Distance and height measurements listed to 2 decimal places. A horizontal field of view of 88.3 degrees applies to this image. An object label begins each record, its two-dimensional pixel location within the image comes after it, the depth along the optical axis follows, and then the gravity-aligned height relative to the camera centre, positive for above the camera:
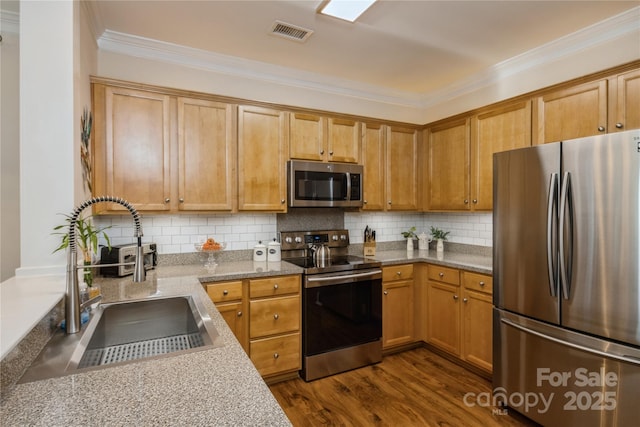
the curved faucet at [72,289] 1.25 -0.30
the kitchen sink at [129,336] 1.06 -0.54
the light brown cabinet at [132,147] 2.32 +0.47
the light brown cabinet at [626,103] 2.05 +0.67
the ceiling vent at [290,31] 2.47 +1.38
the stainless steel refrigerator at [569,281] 1.67 -0.42
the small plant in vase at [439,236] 3.62 -0.31
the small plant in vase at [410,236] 3.71 -0.31
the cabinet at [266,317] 2.45 -0.83
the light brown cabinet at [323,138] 2.96 +0.67
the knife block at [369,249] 3.43 -0.41
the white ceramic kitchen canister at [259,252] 2.94 -0.37
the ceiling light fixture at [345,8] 2.07 +1.31
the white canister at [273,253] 2.97 -0.39
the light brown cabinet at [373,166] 3.30 +0.44
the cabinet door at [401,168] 3.45 +0.44
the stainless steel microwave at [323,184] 2.91 +0.24
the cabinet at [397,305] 3.10 -0.92
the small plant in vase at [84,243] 1.58 -0.16
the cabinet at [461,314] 2.66 -0.92
